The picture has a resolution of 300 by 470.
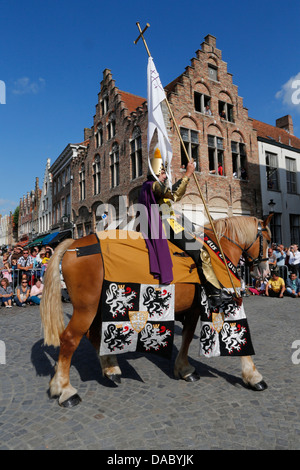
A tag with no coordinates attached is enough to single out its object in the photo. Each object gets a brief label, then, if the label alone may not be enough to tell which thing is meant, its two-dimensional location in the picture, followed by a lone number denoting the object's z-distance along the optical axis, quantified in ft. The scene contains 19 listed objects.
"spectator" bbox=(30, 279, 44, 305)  30.71
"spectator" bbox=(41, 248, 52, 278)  32.89
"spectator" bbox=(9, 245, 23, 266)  43.51
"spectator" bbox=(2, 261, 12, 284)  33.62
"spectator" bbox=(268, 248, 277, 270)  36.92
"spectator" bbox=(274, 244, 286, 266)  37.81
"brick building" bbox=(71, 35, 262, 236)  53.47
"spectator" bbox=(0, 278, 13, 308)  30.14
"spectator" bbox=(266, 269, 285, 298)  33.63
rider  10.77
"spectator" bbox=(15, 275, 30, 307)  30.48
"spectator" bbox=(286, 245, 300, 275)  36.01
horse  10.38
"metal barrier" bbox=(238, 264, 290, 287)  37.66
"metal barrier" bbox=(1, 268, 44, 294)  33.54
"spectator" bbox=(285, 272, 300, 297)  34.09
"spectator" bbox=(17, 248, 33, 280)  34.26
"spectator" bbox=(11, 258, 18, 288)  35.01
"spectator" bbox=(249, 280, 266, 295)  35.81
